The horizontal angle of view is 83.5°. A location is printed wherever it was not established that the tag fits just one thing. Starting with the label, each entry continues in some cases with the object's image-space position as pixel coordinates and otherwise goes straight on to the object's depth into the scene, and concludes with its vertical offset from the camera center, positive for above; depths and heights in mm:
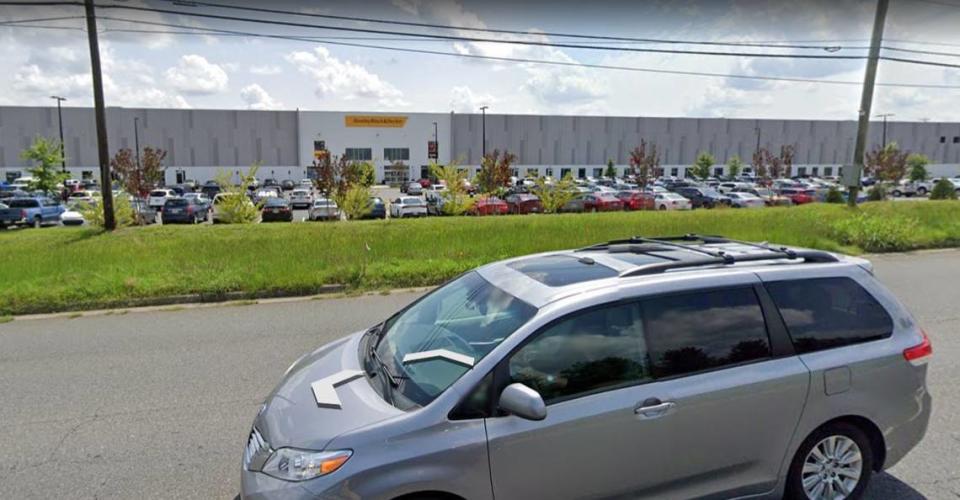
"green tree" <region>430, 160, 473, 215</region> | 27609 -847
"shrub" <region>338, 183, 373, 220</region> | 25391 -1285
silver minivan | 2354 -1048
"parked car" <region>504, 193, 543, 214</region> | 30016 -1545
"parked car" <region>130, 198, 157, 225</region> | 26469 -2036
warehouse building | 69312 +5477
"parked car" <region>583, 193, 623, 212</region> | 30672 -1383
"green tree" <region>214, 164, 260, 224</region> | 21688 -1280
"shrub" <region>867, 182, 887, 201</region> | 30134 -609
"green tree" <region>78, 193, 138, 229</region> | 17125 -1345
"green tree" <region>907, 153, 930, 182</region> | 52812 +1538
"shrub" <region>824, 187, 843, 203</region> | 24438 -612
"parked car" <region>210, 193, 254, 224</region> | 21938 -1266
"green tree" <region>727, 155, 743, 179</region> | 74938 +1972
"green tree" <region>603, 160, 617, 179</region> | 73562 +1087
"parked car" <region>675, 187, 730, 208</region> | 35553 -1137
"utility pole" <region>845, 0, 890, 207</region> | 15891 +2495
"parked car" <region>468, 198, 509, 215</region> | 28297 -1574
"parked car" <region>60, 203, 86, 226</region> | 26641 -2343
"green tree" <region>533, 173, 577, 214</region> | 27297 -755
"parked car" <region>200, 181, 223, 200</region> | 50406 -1556
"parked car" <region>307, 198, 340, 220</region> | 27880 -1894
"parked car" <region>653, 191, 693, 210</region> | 32312 -1329
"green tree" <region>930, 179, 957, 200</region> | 29547 -373
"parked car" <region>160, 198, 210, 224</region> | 27078 -1987
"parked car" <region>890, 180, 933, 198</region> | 46450 -400
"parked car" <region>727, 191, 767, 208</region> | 33219 -1231
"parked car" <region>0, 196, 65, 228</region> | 24969 -2003
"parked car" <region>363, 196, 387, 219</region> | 27700 -1761
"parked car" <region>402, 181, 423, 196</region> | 50125 -1269
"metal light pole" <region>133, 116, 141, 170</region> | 69012 +5369
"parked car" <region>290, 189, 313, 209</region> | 36469 -1731
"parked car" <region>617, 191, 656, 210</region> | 31281 -1241
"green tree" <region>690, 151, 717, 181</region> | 71312 +1903
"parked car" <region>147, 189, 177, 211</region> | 37819 -1811
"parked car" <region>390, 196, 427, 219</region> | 28781 -1704
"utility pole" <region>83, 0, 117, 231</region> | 14125 +1290
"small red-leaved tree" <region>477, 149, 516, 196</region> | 32562 +195
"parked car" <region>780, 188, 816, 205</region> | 35562 -889
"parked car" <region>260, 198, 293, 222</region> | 26516 -1926
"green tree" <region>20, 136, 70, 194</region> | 35781 +364
